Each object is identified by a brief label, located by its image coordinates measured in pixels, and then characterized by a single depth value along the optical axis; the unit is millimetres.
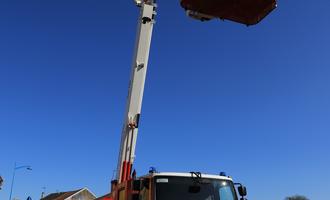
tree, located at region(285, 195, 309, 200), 56281
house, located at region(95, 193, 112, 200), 10484
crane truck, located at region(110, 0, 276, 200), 8469
